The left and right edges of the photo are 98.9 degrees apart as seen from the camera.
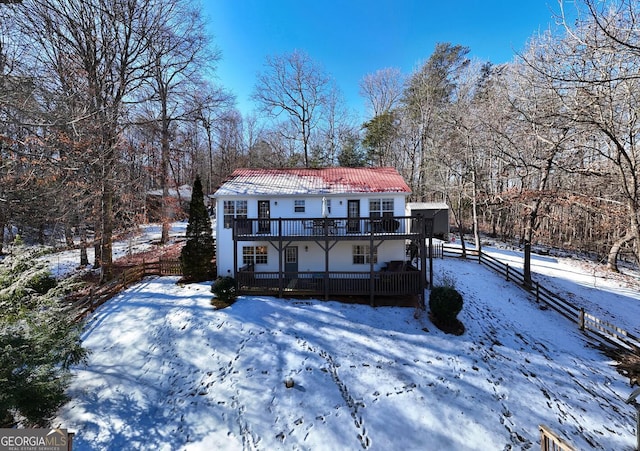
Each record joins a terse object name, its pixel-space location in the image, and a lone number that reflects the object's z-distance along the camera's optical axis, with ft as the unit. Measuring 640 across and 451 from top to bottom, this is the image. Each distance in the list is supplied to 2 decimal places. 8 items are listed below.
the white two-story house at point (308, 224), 42.70
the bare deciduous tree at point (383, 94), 99.76
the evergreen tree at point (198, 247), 43.62
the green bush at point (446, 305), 33.04
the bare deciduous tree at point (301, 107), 88.12
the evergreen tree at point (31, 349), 17.94
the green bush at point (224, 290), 36.37
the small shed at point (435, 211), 70.23
